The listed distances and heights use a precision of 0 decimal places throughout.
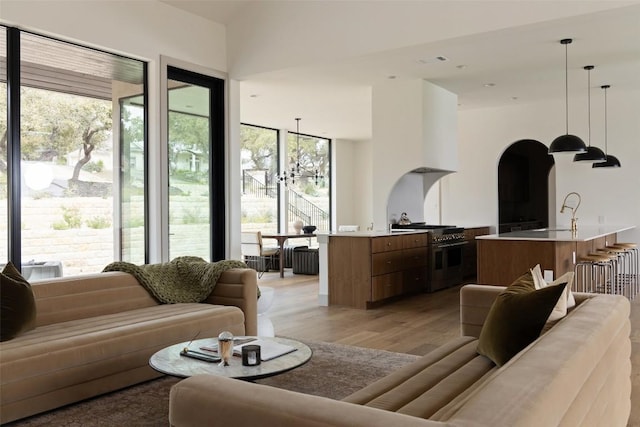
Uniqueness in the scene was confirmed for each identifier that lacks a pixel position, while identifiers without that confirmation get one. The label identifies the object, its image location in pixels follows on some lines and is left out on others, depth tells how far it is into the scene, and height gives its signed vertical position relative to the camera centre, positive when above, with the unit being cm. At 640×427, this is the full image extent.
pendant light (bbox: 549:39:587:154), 554 +70
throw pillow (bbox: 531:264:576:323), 234 -37
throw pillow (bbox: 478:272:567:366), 213 -41
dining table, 887 -32
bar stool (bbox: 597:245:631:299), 682 -73
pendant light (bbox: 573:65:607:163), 656 +70
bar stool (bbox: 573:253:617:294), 616 -72
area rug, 288 -102
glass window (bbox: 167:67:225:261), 593 +60
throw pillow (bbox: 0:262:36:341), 310 -49
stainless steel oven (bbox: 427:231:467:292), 715 -60
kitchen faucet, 832 +23
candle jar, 262 -65
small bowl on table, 955 -20
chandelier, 1025 +90
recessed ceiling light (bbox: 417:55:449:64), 582 +166
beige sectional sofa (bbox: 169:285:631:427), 133 -48
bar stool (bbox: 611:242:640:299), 714 -78
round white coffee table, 250 -69
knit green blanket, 420 -45
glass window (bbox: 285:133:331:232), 1155 +74
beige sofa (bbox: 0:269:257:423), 285 -67
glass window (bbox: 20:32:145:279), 462 +56
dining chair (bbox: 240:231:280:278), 863 -53
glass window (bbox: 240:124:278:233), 1053 +77
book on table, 277 -67
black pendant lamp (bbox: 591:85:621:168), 748 +70
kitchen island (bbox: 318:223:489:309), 609 -56
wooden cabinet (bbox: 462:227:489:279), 821 -58
